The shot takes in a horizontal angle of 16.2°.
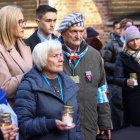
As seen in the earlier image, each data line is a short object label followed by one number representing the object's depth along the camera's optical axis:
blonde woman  3.95
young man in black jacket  5.38
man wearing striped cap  4.59
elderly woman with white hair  3.72
